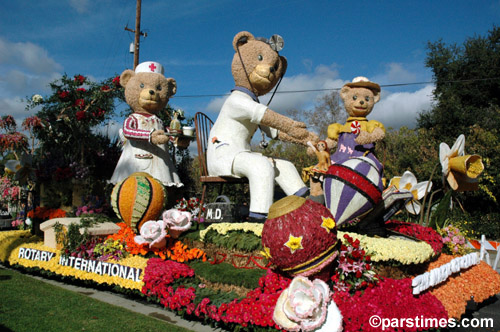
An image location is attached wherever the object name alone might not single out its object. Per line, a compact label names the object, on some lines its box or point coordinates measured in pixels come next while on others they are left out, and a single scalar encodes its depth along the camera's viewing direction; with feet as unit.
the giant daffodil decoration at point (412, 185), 20.20
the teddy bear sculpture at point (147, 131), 21.16
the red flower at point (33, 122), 27.50
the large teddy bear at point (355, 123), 17.30
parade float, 10.85
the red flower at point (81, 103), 27.53
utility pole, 44.09
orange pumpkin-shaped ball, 17.10
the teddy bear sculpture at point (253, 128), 16.43
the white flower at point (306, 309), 9.84
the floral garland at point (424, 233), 16.21
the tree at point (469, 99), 45.09
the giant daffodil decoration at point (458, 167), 17.35
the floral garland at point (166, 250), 15.98
